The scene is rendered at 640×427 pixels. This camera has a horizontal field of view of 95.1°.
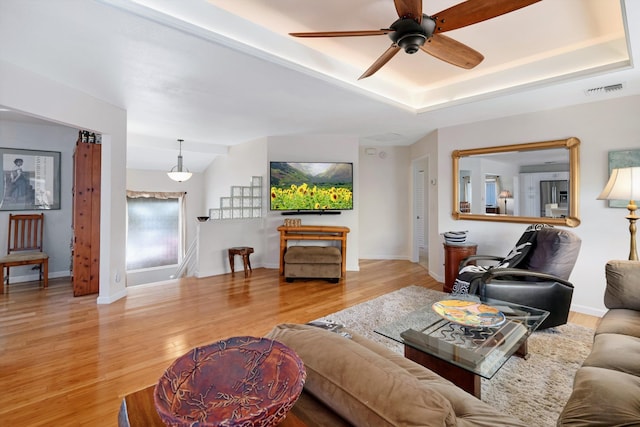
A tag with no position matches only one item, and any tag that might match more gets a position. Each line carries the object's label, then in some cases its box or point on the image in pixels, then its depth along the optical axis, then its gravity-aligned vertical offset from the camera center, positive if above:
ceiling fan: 1.73 +1.23
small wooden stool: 4.84 -0.67
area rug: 1.79 -1.14
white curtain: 7.88 -0.05
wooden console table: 4.91 -0.36
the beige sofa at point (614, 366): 1.09 -0.71
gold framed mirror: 3.46 +0.43
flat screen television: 5.27 +0.52
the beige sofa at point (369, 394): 0.61 -0.41
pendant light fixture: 6.15 +0.84
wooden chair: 4.04 -0.44
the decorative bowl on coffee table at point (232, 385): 0.58 -0.39
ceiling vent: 2.86 +1.27
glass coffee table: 1.61 -0.77
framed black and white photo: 4.39 +0.53
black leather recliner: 2.56 -0.57
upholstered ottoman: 4.53 -0.79
